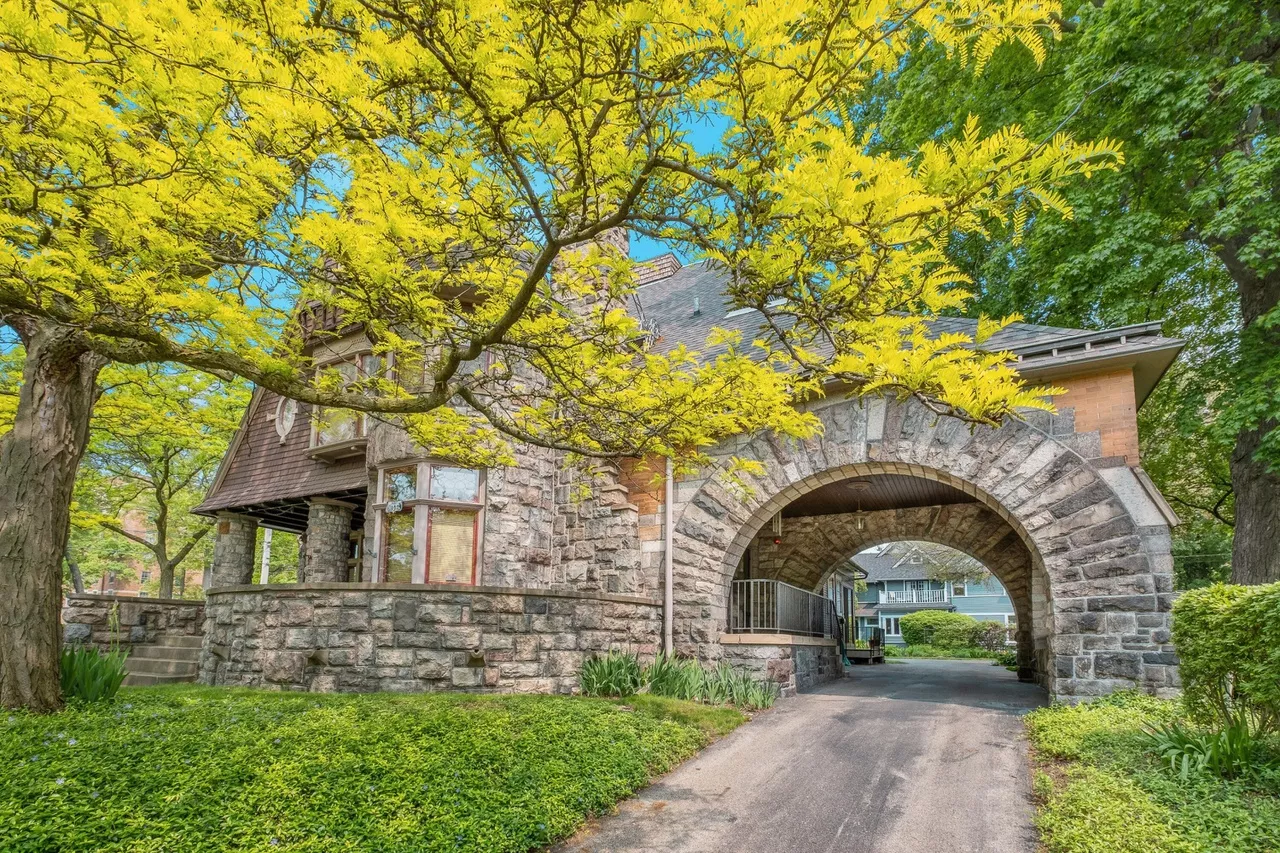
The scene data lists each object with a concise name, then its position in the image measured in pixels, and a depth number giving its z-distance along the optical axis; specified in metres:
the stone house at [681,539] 7.92
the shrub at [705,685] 8.89
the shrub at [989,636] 30.31
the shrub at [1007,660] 19.96
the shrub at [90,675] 6.40
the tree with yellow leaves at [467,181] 3.25
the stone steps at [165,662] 11.41
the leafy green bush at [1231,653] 4.88
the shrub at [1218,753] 4.94
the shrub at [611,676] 8.62
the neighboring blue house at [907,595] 45.62
